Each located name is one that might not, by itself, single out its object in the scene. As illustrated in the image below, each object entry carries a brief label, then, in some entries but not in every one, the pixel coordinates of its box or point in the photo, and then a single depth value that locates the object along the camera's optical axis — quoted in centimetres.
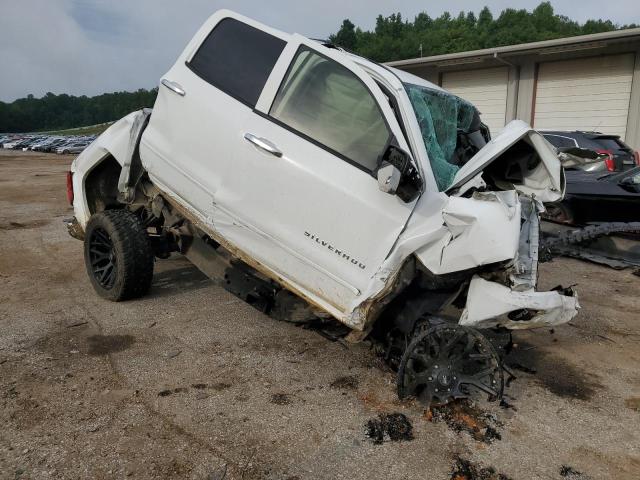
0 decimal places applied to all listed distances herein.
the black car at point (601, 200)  668
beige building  1527
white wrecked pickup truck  296
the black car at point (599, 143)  1012
